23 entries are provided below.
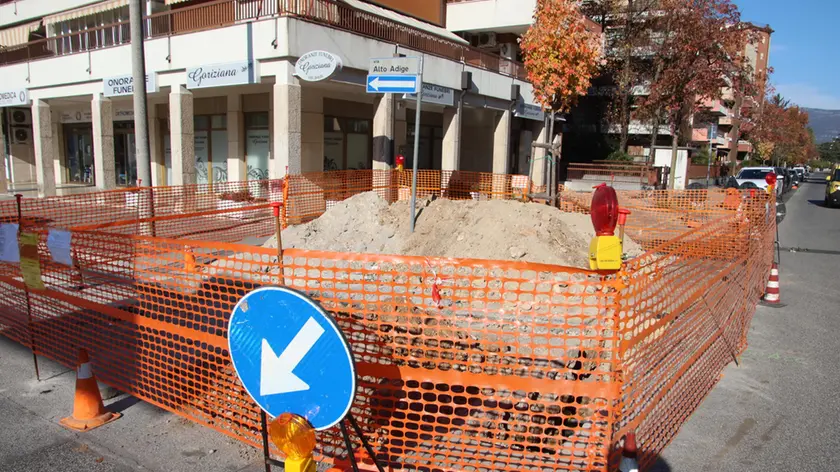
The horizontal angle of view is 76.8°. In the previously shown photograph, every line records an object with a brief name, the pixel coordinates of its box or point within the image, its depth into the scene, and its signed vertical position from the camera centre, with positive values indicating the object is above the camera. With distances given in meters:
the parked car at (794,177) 49.45 -0.50
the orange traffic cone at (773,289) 8.30 -1.82
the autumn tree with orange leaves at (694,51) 26.03 +6.02
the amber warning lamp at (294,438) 2.47 -1.28
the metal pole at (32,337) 4.96 -1.72
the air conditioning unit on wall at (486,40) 25.31 +6.04
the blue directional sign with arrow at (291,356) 2.40 -0.93
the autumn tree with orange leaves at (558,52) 15.16 +3.34
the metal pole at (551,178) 15.12 -0.34
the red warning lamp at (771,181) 8.33 -0.15
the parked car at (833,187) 25.36 -0.68
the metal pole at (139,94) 10.03 +1.22
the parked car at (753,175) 27.00 -0.20
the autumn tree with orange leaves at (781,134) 49.28 +4.27
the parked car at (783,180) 30.16 -0.51
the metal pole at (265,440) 2.90 -1.54
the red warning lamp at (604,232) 2.92 -0.36
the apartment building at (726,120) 38.38 +4.42
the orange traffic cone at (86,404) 4.09 -1.95
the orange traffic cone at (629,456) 2.88 -1.56
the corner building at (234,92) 13.75 +2.23
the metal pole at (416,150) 9.15 +0.23
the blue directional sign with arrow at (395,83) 9.45 +1.42
